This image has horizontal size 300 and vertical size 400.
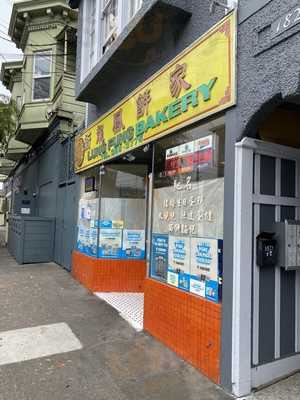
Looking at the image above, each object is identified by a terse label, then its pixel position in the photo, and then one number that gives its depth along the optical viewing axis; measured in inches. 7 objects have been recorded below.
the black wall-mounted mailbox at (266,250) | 141.0
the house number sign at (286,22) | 117.7
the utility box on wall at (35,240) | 430.3
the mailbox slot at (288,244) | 143.1
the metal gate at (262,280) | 136.7
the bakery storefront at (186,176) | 151.3
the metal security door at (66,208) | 372.6
